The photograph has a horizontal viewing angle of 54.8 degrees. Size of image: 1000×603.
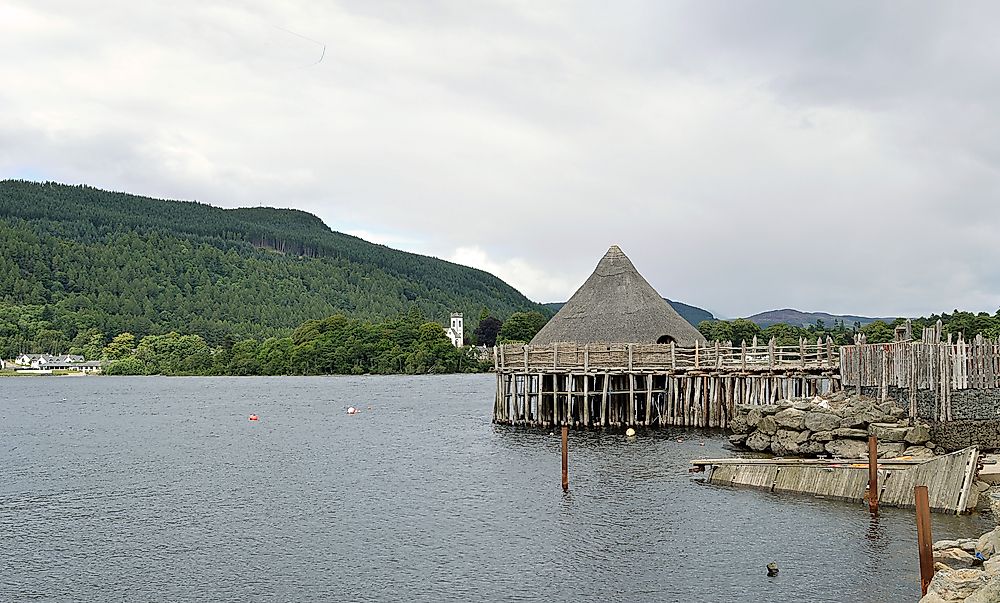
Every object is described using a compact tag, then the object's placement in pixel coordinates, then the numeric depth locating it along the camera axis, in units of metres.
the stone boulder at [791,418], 35.88
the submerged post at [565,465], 31.10
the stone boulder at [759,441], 37.25
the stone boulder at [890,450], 31.85
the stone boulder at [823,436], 34.31
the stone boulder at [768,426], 37.22
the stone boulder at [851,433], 33.69
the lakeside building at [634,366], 45.69
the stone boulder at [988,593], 13.11
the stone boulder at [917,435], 32.41
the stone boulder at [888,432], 32.62
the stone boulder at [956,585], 14.84
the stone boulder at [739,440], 39.28
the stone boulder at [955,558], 18.72
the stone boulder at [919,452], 31.34
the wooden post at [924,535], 17.38
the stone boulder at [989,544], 17.64
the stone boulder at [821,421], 34.62
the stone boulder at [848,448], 33.09
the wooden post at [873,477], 25.83
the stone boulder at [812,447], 34.44
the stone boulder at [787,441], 35.34
